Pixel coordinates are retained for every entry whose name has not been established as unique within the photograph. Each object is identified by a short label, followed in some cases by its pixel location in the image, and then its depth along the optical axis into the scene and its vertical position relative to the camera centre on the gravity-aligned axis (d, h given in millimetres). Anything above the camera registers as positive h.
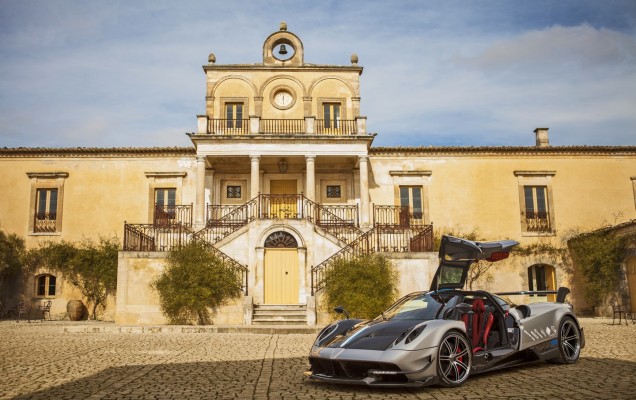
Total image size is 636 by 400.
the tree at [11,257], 23842 +1169
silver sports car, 5953 -672
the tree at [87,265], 23797 +809
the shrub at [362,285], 16703 -154
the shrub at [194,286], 17547 -136
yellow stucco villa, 24797 +4485
